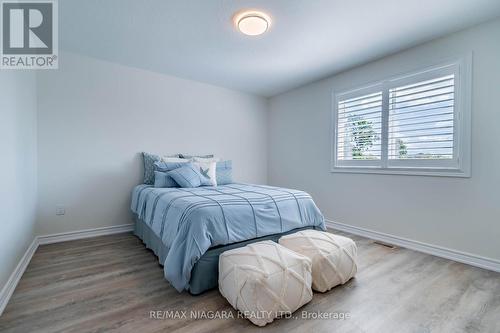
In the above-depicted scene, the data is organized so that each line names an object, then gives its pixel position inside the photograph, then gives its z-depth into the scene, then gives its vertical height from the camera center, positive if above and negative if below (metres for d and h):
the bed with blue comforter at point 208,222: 1.65 -0.51
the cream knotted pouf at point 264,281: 1.36 -0.74
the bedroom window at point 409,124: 2.30 +0.48
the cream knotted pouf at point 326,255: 1.71 -0.70
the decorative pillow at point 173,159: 3.21 +0.05
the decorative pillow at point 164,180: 2.83 -0.22
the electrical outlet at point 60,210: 2.75 -0.59
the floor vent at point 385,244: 2.64 -0.95
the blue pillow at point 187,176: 2.81 -0.17
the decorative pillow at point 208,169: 3.10 -0.09
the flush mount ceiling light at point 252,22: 2.05 +1.30
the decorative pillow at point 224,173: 3.33 -0.15
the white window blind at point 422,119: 2.37 +0.50
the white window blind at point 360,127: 2.96 +0.51
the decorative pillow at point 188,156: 3.47 +0.10
